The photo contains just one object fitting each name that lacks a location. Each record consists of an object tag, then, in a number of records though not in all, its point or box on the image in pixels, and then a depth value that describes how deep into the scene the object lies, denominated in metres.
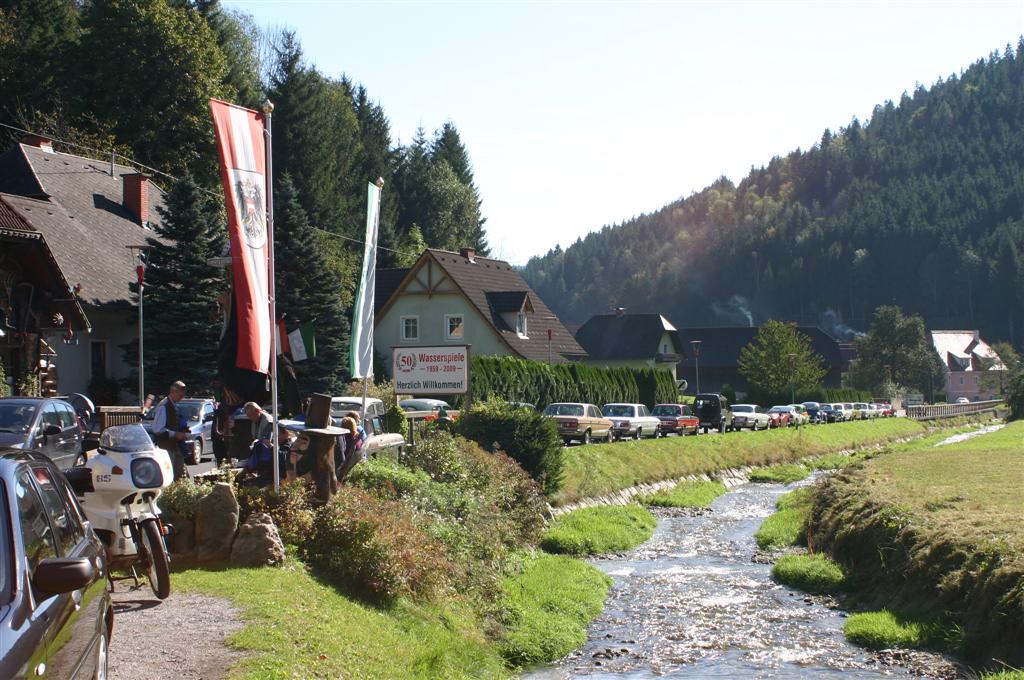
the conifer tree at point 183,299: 38.81
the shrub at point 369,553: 13.13
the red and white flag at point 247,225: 13.42
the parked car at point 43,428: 16.62
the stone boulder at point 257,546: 12.48
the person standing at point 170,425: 15.86
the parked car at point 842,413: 75.88
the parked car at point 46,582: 5.23
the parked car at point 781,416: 64.06
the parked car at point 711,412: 57.22
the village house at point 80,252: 30.39
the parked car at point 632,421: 44.84
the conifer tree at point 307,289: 46.09
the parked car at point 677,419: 50.50
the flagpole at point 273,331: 13.73
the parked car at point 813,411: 72.44
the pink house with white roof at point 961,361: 147.88
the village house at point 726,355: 113.69
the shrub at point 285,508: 13.45
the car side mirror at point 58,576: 5.52
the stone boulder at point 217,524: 12.52
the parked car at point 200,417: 27.30
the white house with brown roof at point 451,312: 58.66
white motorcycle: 10.03
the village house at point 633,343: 84.75
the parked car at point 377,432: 21.98
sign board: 24.53
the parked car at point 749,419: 59.16
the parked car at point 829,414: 74.00
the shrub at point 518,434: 26.73
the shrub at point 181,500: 12.60
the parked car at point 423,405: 41.59
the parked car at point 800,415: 66.11
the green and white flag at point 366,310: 18.72
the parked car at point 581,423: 39.72
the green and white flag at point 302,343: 36.62
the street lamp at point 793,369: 85.23
